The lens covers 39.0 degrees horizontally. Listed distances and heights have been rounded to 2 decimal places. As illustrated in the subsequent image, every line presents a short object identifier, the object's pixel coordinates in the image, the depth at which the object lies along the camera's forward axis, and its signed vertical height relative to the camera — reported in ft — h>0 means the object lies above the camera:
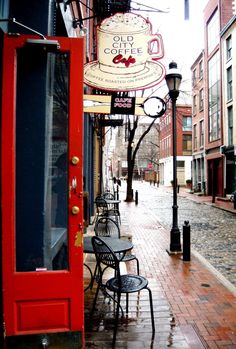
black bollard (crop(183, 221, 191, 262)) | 22.62 -4.37
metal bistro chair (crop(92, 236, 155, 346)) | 11.33 -3.82
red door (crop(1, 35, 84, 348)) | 9.70 -0.08
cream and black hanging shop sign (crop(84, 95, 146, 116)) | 22.85 +5.53
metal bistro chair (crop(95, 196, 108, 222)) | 32.99 -2.19
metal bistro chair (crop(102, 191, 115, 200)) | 44.94 -2.21
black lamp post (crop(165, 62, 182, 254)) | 25.23 +6.59
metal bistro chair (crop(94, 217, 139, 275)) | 23.43 -3.85
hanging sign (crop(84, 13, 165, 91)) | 15.97 +6.02
